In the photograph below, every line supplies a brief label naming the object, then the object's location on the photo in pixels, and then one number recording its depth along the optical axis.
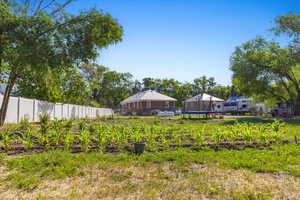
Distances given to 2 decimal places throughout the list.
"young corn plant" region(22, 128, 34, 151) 5.57
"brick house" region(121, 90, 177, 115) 40.11
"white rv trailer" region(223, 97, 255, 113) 35.91
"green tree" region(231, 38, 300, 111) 22.16
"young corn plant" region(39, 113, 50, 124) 11.46
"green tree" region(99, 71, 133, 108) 59.16
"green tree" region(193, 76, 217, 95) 62.16
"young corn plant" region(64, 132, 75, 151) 5.59
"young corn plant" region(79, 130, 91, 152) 5.42
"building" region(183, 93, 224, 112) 30.89
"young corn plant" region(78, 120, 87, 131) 9.19
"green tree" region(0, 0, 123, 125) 8.53
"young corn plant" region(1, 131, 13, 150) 5.44
